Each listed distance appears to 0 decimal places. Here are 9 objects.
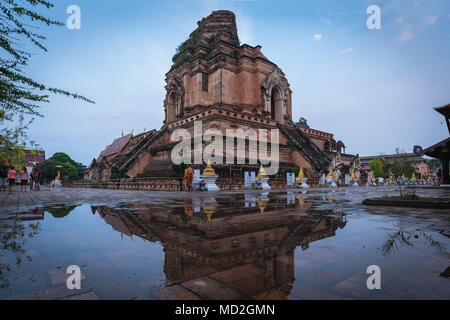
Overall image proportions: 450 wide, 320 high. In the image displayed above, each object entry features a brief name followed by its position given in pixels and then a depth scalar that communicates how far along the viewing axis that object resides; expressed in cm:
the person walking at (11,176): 1618
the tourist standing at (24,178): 1624
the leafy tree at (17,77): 377
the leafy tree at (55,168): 4250
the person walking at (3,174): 1688
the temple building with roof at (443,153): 1548
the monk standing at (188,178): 1371
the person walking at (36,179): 1749
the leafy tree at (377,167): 5675
